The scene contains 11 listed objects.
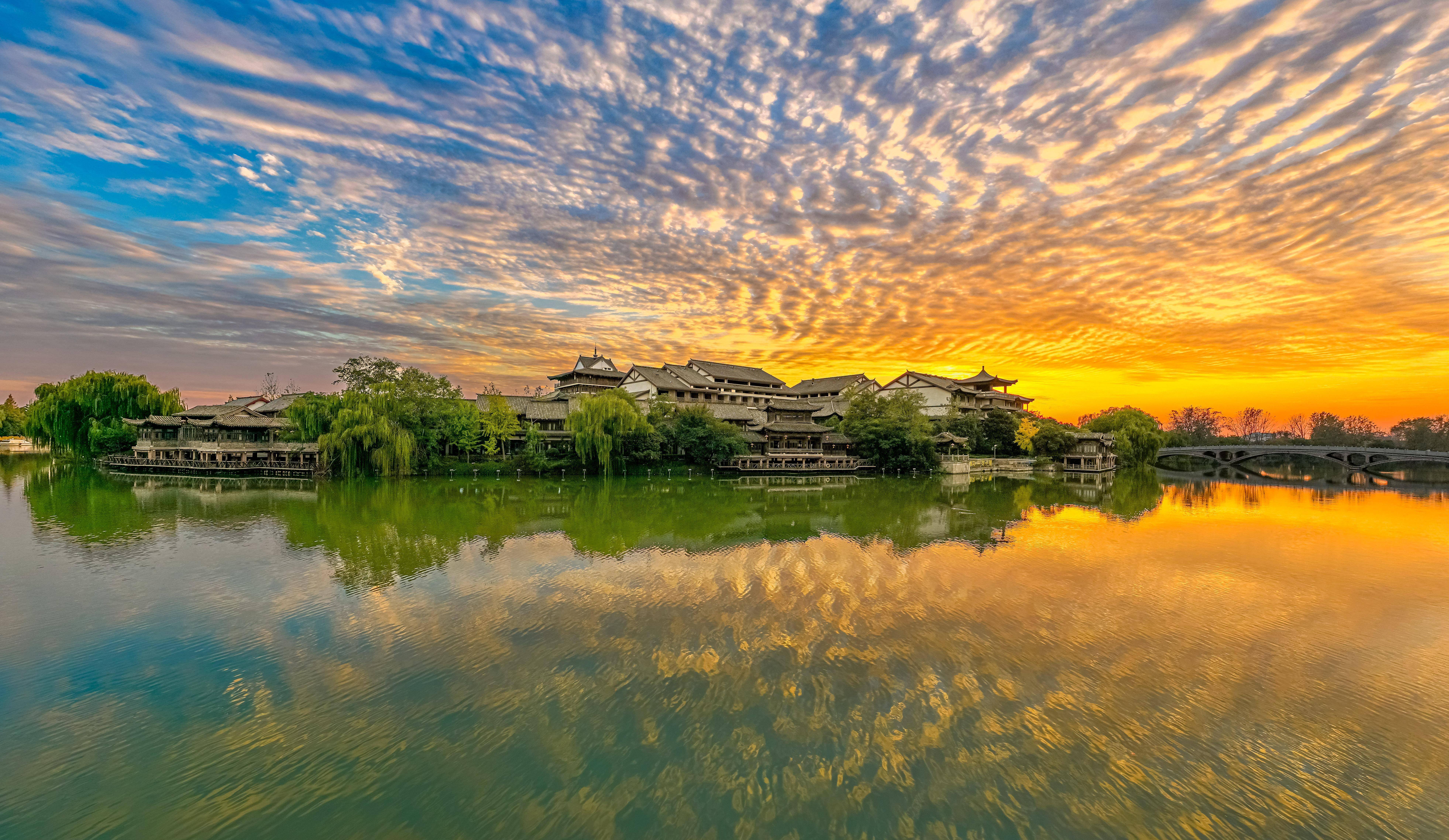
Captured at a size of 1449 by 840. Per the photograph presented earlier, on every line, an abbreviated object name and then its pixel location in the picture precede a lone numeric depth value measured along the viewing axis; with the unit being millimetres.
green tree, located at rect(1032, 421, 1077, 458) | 52594
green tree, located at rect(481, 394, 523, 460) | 40062
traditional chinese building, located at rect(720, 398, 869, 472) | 44844
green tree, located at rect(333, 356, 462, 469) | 37188
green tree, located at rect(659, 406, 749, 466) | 41844
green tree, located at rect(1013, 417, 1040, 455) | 54531
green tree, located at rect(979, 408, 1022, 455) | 55094
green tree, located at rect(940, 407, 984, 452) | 53688
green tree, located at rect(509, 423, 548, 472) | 38875
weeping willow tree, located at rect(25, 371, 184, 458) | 41594
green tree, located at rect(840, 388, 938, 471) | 45188
